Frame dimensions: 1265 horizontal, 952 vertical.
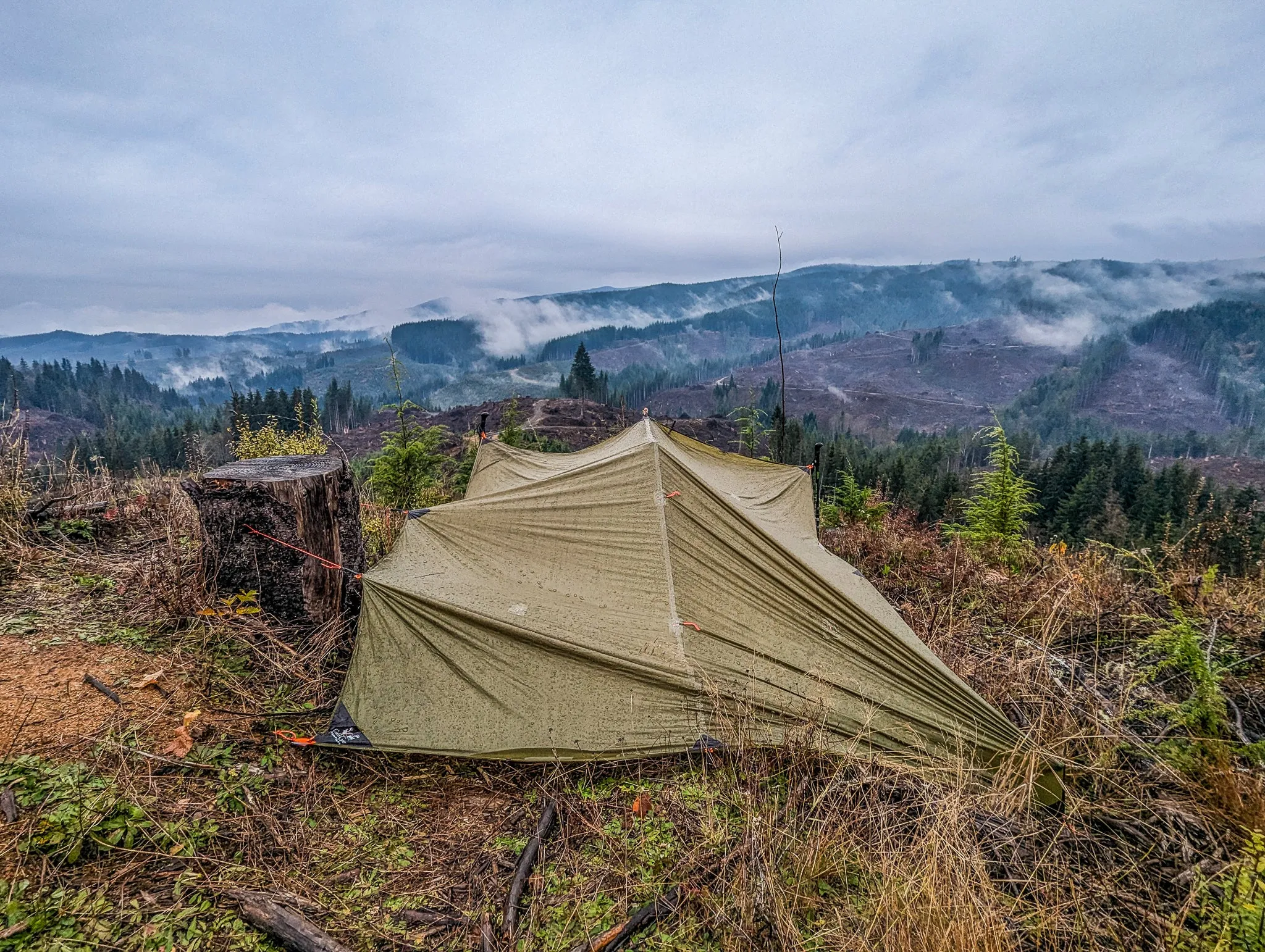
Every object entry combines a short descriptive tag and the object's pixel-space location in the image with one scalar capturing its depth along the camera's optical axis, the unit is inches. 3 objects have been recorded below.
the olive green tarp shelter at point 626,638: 145.8
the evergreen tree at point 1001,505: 454.3
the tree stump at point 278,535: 171.2
